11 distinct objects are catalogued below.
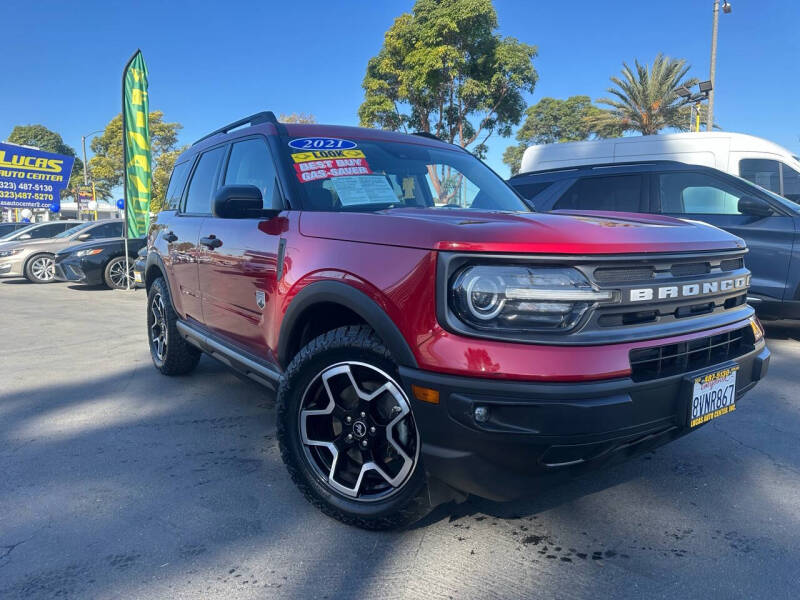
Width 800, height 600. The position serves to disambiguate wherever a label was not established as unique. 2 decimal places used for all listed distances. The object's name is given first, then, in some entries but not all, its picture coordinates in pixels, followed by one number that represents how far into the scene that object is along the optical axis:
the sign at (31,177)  22.50
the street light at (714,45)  16.95
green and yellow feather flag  11.34
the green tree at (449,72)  19.70
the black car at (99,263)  11.39
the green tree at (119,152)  42.66
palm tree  25.08
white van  8.16
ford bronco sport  1.85
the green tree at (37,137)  62.53
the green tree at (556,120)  44.69
